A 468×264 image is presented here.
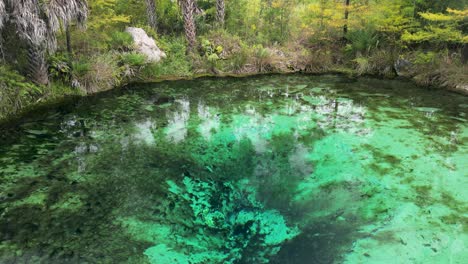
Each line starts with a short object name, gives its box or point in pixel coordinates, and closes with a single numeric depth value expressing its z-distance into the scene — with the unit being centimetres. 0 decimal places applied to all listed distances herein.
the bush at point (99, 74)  977
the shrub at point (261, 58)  1336
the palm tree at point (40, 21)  748
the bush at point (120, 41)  1148
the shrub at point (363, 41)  1349
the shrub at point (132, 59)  1116
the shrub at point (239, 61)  1317
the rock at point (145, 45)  1203
